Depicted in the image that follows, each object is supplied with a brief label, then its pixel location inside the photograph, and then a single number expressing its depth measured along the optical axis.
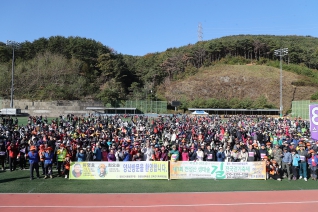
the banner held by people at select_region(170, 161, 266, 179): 12.35
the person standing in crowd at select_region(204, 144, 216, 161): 13.13
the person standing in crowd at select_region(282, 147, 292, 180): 12.63
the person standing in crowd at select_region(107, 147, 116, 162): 12.99
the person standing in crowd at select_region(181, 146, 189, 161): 13.39
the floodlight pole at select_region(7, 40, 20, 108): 43.38
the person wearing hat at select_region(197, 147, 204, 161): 13.28
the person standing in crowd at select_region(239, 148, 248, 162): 13.15
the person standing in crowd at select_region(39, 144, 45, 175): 12.23
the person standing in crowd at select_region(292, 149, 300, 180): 12.53
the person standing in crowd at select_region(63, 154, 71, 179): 12.23
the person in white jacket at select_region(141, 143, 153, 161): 13.20
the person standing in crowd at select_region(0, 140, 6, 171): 13.36
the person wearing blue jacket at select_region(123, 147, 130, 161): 12.95
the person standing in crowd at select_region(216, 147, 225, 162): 13.19
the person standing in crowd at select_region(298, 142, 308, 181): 12.62
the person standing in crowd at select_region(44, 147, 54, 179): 12.17
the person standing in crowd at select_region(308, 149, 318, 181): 12.49
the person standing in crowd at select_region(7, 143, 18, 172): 13.02
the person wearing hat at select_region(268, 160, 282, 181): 12.60
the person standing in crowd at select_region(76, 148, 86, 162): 12.67
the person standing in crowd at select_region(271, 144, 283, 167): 13.06
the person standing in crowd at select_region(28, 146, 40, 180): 11.83
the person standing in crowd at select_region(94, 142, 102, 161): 13.27
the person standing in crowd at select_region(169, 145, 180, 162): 13.00
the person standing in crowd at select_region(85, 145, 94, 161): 12.91
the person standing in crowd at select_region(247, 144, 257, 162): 13.05
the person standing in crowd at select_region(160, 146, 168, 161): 13.23
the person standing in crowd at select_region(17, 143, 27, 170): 13.35
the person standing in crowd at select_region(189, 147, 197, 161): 13.40
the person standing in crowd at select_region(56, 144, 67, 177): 12.45
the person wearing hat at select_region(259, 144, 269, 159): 13.14
